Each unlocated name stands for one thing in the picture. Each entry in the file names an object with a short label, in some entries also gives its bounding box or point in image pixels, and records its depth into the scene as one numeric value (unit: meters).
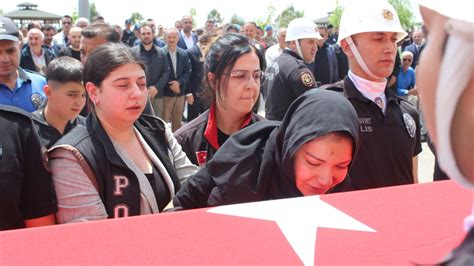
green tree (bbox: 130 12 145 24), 62.50
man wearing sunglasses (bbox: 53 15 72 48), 10.41
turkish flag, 1.27
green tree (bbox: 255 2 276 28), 37.47
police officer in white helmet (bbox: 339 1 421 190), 2.40
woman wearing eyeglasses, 2.71
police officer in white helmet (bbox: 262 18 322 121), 3.90
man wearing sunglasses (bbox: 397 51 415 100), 8.43
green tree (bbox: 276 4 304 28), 31.20
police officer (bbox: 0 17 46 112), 3.24
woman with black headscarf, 1.71
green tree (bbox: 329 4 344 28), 27.12
